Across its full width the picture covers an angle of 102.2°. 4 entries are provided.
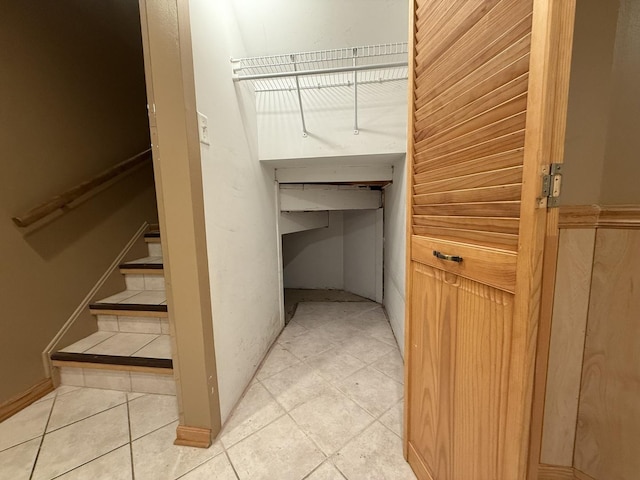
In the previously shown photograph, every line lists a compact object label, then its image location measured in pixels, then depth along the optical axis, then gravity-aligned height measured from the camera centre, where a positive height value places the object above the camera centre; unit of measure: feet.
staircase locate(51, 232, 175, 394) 4.80 -2.67
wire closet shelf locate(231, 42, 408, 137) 4.49 +2.78
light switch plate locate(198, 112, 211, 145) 3.53 +1.16
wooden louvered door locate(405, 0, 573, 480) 1.71 -0.07
